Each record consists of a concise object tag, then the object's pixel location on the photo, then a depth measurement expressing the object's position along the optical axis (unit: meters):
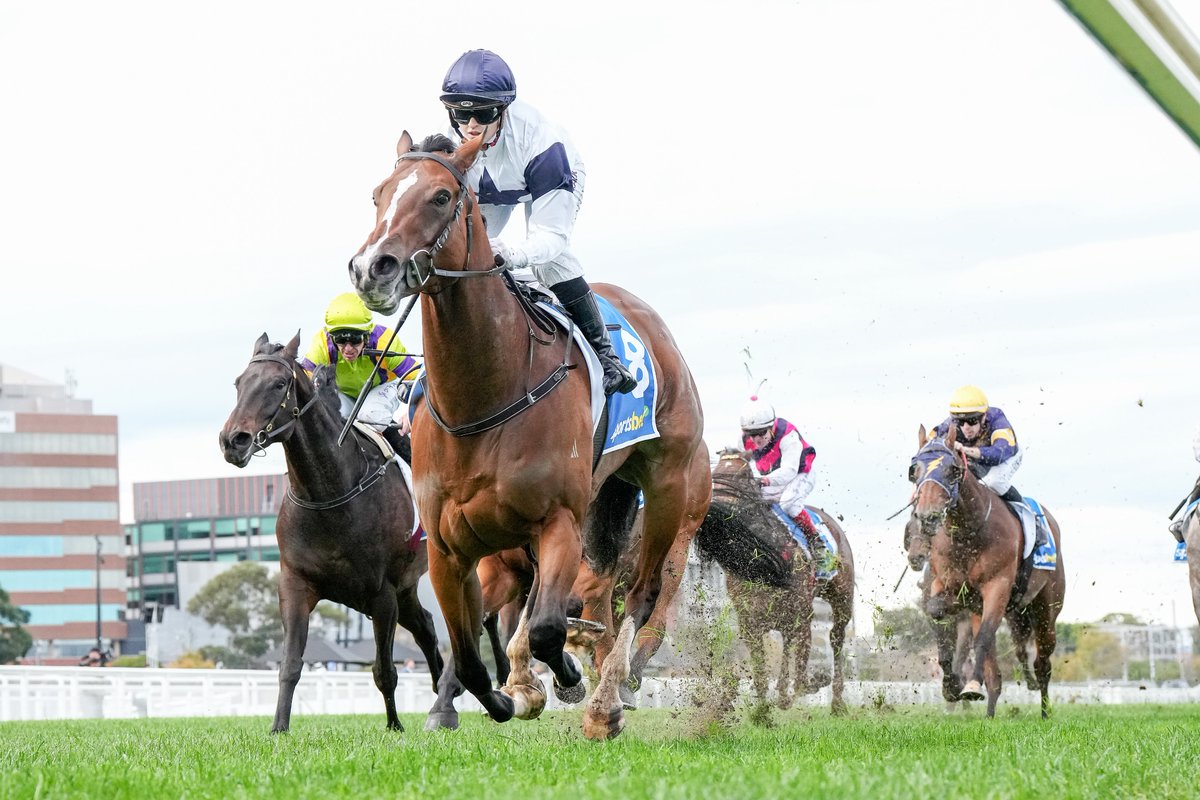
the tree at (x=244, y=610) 80.25
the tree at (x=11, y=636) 83.75
